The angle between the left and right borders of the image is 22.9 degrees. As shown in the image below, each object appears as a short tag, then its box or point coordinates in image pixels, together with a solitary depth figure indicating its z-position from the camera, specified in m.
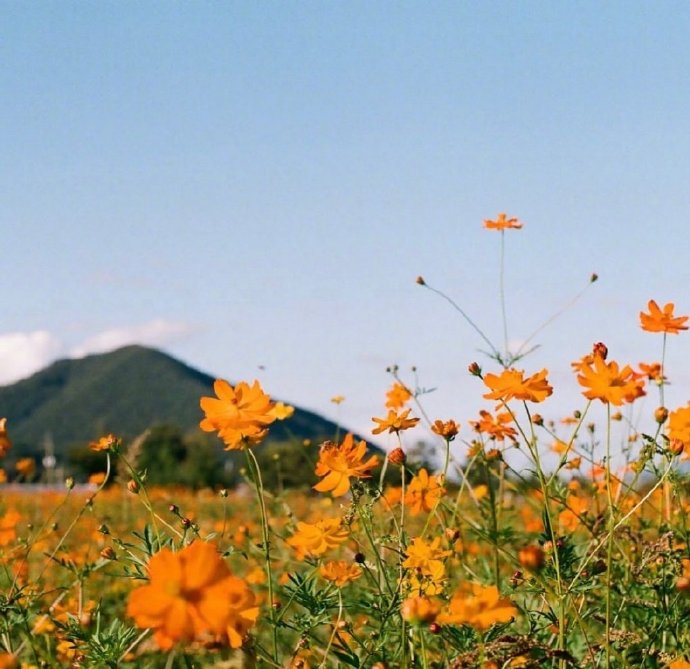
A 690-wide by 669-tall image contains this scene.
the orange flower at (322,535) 1.37
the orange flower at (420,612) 1.12
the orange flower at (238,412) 1.31
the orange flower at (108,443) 1.43
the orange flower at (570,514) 1.76
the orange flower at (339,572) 1.39
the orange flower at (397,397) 1.77
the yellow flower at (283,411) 1.61
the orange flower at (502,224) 1.96
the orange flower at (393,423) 1.46
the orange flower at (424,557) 1.36
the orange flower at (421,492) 1.52
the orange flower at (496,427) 1.67
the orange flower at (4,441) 1.50
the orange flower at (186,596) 1.05
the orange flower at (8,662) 1.17
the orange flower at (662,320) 1.52
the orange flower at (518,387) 1.35
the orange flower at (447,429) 1.41
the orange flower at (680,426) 1.47
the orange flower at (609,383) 1.35
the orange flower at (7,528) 1.72
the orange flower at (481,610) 1.17
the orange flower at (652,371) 1.71
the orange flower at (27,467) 2.32
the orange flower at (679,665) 1.30
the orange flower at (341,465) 1.35
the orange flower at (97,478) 1.73
